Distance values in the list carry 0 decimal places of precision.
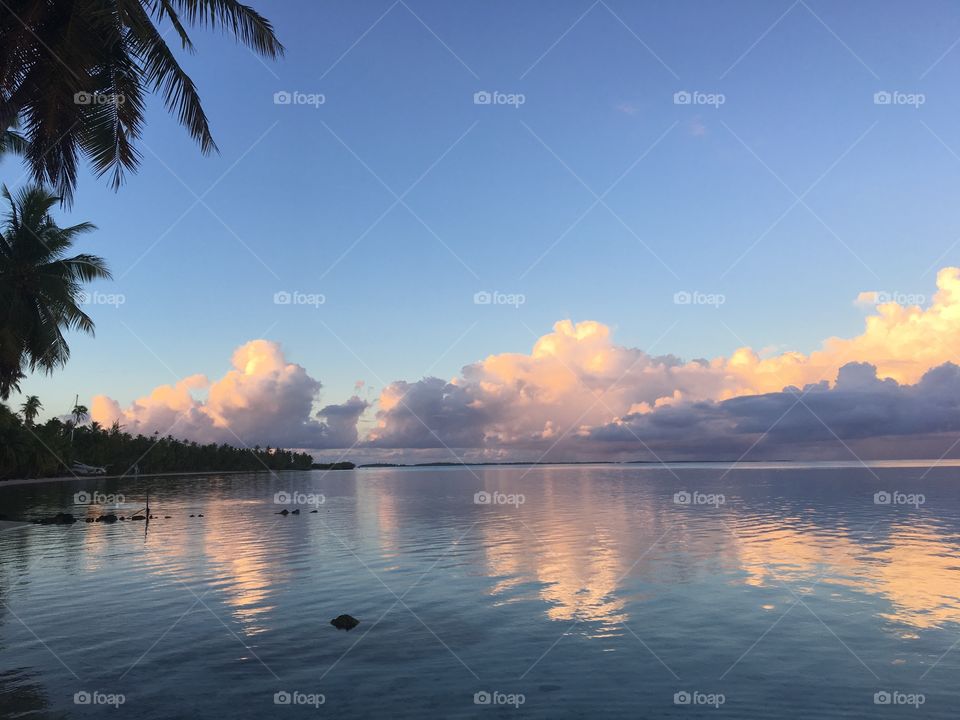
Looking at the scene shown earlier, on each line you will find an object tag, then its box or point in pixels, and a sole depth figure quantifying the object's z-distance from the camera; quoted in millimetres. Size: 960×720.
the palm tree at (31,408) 130775
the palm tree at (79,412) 167000
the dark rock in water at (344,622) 20109
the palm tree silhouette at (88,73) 17250
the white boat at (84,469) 124875
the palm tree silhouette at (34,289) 42875
